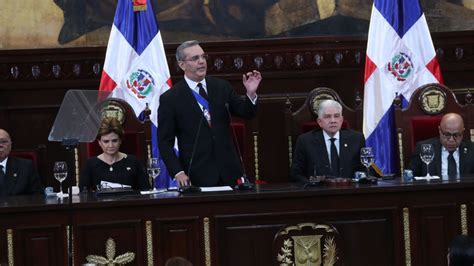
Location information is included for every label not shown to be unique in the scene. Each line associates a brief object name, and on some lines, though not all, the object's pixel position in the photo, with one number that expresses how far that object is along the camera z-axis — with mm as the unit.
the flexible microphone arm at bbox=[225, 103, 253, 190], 11758
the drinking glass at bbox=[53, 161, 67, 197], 11539
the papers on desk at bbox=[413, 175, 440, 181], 12109
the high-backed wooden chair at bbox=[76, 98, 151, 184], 15094
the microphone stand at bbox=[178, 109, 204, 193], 11594
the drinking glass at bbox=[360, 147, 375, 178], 12016
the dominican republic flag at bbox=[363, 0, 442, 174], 16853
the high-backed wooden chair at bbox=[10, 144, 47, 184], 15383
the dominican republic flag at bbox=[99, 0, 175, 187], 16937
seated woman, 13430
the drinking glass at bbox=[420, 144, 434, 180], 12258
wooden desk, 10914
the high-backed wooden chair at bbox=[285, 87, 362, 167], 15414
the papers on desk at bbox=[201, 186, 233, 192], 11711
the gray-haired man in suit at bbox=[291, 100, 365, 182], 13711
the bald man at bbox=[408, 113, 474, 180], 14086
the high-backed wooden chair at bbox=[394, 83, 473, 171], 15391
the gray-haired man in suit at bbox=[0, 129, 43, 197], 14227
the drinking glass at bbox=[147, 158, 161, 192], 11797
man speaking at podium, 12664
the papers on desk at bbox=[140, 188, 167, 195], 11777
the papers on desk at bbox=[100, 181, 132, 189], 12399
